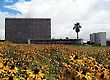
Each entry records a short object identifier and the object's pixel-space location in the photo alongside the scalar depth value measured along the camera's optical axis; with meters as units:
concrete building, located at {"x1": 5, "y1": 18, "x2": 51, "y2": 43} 59.35
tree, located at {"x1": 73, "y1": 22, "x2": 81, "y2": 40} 51.12
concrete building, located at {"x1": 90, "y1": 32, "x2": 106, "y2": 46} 59.81
